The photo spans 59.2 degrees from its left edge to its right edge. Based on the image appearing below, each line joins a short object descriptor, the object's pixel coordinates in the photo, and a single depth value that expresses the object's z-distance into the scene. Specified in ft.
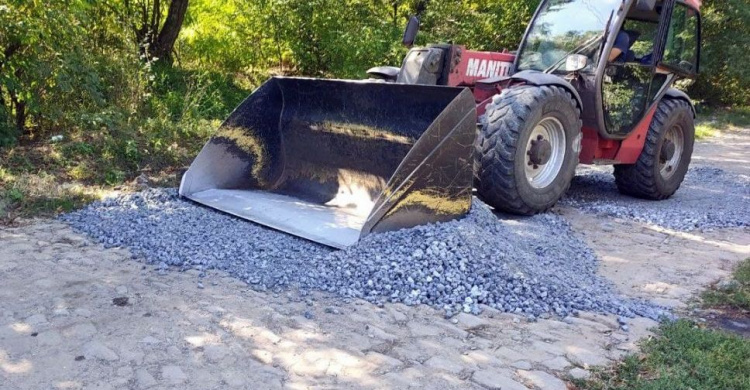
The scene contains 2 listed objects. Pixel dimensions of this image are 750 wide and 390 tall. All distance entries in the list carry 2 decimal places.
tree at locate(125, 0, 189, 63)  33.22
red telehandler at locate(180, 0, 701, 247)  15.24
